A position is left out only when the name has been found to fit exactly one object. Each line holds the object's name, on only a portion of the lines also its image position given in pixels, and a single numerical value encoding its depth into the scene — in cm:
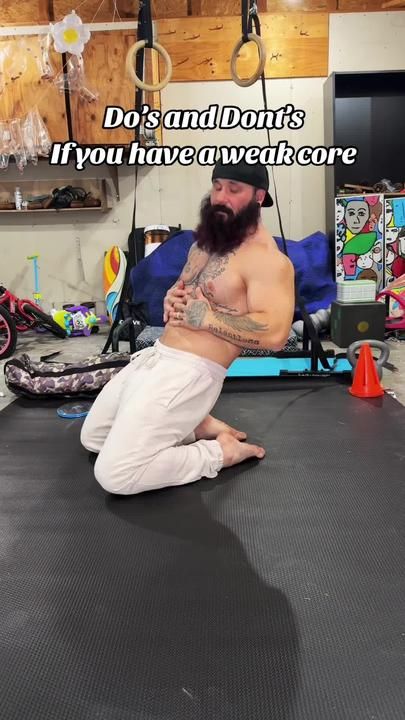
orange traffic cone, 247
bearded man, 153
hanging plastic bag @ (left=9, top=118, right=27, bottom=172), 438
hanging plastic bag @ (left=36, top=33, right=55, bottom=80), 429
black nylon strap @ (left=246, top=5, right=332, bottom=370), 262
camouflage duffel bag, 255
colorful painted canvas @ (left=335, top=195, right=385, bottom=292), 421
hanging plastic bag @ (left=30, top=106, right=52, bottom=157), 436
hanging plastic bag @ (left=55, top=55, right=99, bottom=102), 428
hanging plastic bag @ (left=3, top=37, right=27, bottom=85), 435
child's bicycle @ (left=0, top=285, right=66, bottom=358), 415
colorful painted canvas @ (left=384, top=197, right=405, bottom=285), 423
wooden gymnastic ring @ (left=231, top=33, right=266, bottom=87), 204
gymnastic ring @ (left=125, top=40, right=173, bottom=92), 206
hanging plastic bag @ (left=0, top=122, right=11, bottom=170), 436
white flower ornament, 401
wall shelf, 480
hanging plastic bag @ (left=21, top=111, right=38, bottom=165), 436
